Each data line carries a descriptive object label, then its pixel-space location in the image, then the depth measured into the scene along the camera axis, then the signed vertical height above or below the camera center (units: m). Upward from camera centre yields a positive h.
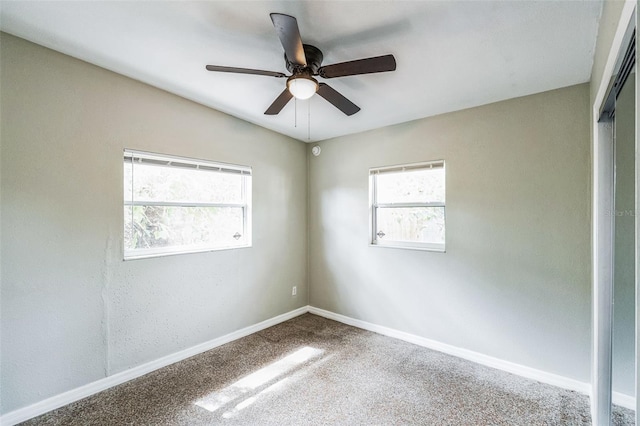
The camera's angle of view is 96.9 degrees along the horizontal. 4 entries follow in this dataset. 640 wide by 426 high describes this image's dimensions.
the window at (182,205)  2.51 +0.08
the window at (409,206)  3.08 +0.08
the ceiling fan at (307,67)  1.50 +0.89
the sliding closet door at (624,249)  1.22 -0.18
